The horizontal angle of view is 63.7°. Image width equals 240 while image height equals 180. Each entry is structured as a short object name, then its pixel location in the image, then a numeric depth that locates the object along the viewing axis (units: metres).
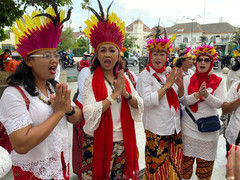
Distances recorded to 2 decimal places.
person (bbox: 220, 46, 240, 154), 2.67
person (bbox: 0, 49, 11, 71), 6.95
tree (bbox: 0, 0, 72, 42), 3.70
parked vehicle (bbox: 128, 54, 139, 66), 20.59
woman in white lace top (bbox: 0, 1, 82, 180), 1.18
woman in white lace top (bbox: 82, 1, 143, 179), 1.71
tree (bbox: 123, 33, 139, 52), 31.76
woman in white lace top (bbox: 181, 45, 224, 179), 2.29
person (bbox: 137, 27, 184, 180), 2.22
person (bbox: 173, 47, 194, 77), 3.63
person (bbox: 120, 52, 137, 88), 2.49
